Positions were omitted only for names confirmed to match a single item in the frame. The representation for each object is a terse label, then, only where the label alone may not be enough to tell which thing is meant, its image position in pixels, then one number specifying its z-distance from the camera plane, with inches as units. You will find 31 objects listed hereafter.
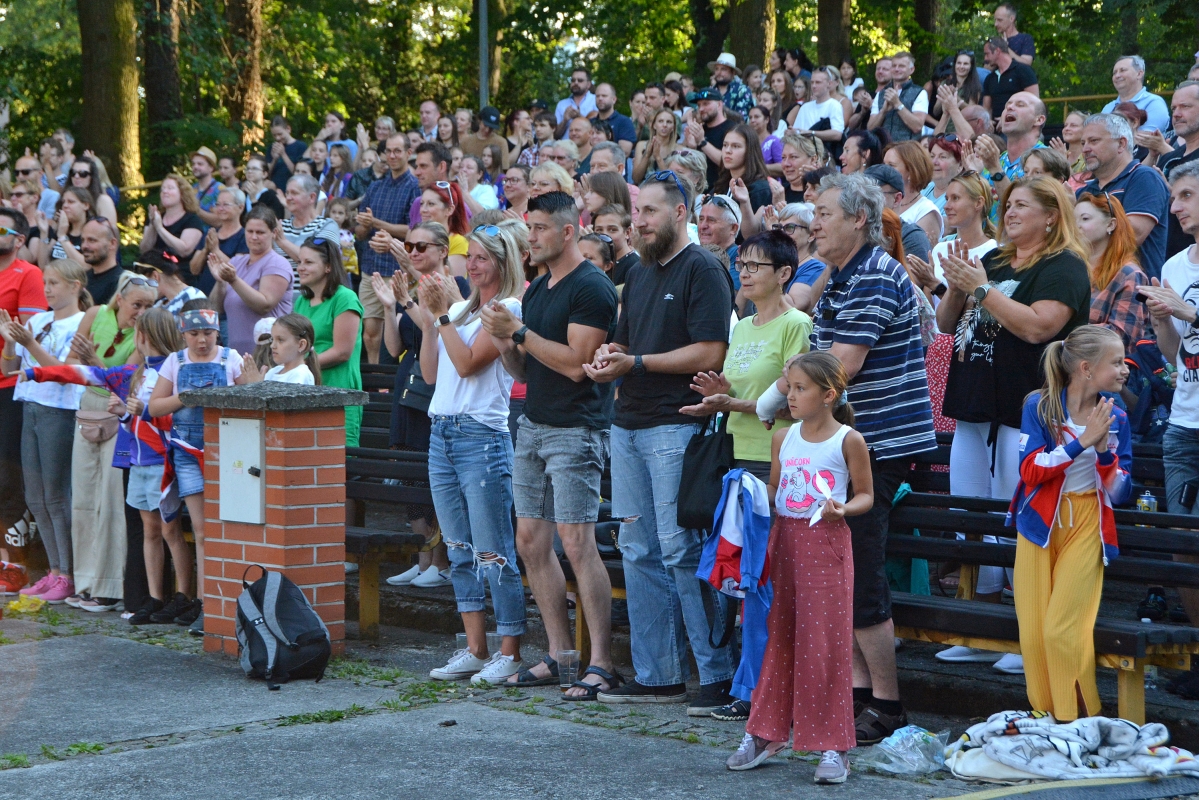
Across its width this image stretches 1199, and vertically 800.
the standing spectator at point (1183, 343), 227.6
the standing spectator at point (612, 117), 601.9
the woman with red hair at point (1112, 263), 258.4
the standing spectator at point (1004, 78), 530.6
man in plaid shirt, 425.1
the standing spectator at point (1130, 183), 293.3
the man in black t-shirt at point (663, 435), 229.9
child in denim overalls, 306.2
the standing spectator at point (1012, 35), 549.3
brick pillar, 272.5
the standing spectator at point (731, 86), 563.5
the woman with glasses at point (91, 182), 499.2
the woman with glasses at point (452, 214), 333.4
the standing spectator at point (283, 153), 692.1
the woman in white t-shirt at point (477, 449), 256.4
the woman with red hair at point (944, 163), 346.6
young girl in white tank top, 192.1
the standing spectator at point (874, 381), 209.6
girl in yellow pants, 196.4
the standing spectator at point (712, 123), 491.5
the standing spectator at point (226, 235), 428.5
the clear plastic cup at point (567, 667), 250.8
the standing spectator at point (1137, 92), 415.2
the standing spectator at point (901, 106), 519.5
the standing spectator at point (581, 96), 670.5
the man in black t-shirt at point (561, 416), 240.7
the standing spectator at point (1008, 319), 216.7
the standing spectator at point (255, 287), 364.2
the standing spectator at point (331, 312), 331.6
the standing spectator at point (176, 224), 456.4
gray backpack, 250.8
